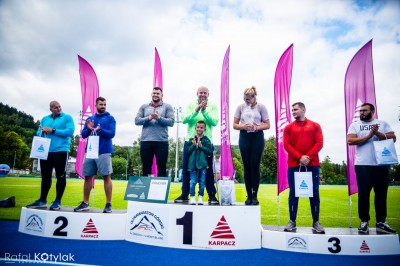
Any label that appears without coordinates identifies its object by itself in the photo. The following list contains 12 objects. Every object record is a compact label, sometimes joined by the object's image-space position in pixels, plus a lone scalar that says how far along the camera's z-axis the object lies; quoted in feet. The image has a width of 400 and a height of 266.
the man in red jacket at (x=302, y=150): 12.13
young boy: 12.82
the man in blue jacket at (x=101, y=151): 14.01
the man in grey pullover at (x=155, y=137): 14.05
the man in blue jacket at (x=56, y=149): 14.84
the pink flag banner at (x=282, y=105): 15.72
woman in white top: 12.58
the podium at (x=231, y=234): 11.50
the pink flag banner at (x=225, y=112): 18.10
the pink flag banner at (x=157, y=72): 21.48
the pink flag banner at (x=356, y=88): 15.14
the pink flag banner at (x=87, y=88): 20.61
